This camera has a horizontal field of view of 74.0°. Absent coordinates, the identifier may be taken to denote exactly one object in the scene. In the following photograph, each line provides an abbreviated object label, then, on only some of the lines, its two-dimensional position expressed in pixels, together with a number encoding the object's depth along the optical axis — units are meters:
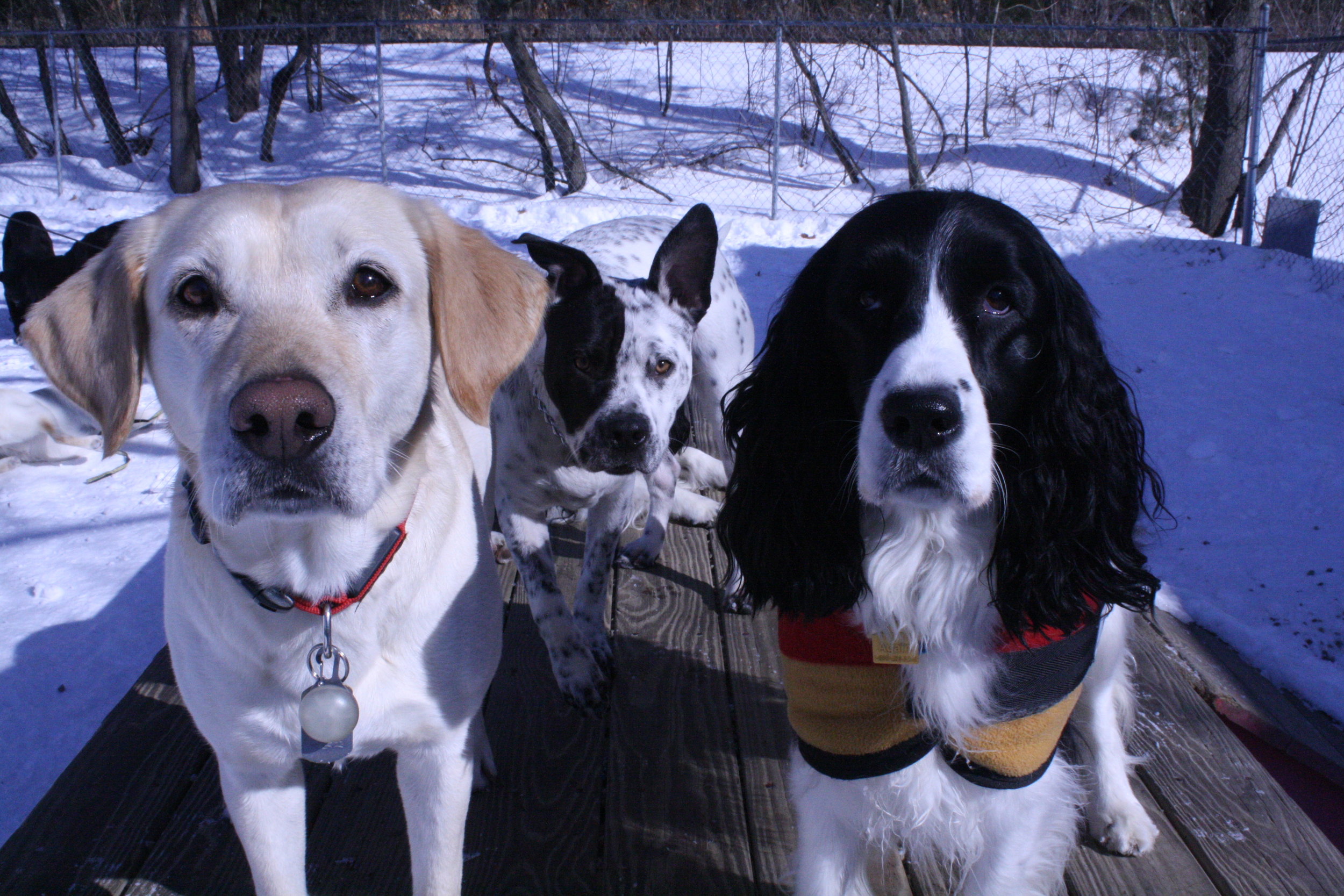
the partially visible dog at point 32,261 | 4.26
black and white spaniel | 1.54
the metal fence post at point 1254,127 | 7.84
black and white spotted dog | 2.64
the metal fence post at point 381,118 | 8.84
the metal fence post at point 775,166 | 8.53
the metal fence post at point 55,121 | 9.99
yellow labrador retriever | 1.37
